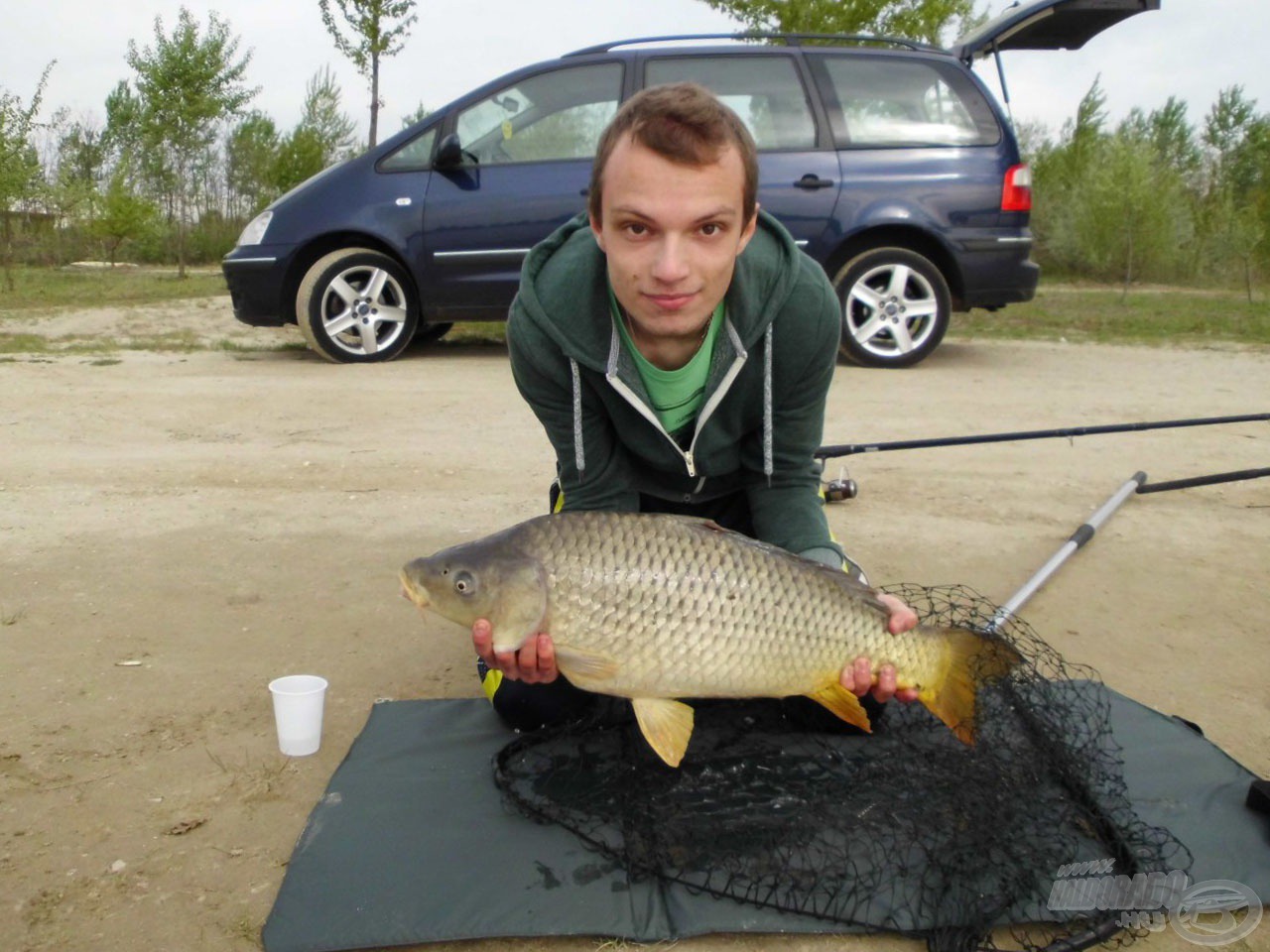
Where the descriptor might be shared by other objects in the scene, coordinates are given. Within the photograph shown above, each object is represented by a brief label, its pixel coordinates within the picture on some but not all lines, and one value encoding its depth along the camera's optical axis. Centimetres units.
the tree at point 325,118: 1727
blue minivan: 595
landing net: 156
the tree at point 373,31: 1270
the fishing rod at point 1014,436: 310
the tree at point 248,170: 1765
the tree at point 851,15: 1255
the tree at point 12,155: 1162
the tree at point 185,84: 1437
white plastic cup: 196
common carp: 166
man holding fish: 174
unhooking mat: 152
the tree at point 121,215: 1519
